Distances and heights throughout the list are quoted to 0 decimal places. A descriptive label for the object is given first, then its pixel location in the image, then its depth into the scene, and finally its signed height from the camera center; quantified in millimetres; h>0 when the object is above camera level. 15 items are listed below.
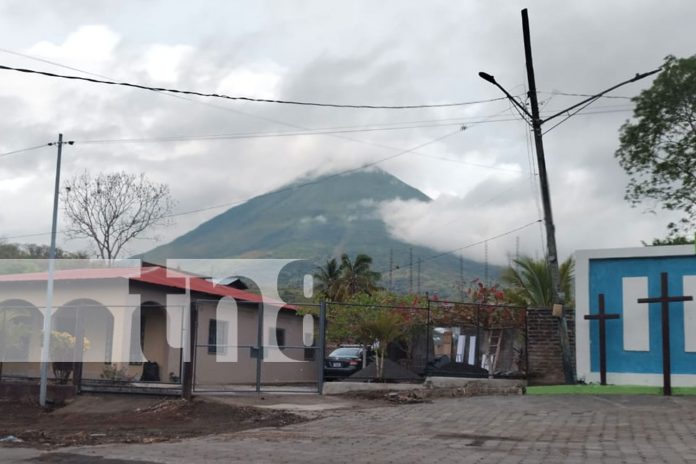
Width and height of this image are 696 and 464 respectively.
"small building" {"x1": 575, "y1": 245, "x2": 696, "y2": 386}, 17406 +379
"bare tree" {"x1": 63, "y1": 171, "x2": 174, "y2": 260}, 39531 +5177
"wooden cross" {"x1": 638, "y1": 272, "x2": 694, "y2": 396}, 16781 +12
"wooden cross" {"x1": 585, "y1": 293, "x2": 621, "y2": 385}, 18156 -251
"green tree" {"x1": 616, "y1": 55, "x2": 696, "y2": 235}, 26516 +7012
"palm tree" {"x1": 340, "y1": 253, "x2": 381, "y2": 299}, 56606 +3978
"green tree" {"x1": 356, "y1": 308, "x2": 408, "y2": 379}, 18875 -142
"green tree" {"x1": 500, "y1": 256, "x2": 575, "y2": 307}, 22312 +1390
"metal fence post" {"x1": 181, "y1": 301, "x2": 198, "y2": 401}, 15562 -710
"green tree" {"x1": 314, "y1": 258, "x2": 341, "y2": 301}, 59522 +3896
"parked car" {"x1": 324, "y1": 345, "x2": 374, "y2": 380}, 23438 -1279
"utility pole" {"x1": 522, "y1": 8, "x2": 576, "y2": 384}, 18672 +2915
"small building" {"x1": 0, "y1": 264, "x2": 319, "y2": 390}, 21375 -182
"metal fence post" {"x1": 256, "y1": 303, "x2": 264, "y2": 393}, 16047 -584
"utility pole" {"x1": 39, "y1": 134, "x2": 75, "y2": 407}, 16891 +262
